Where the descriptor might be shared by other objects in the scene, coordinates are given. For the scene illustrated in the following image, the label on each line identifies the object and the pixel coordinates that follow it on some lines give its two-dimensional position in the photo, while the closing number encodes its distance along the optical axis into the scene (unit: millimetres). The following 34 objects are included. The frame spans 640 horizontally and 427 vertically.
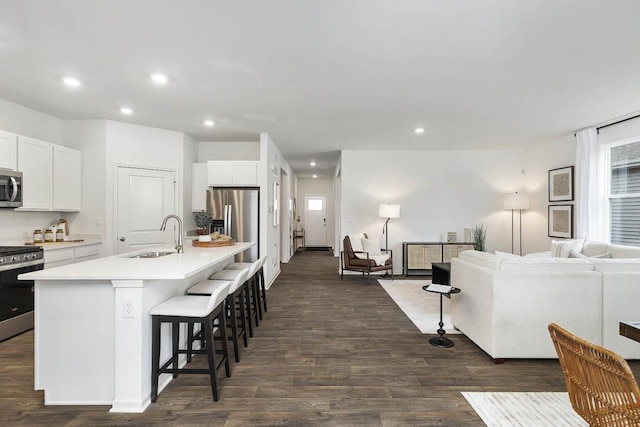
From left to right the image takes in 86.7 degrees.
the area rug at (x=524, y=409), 2100
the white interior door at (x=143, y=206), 5098
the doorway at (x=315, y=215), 12430
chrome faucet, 3355
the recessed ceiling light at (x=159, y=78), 3311
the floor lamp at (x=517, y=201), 6621
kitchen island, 2273
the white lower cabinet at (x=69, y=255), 3943
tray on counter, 3790
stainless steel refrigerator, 5605
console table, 6836
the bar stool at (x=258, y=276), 3977
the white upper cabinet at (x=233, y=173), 5742
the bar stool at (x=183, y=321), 2305
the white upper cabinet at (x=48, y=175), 4070
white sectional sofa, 2865
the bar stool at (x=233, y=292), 2916
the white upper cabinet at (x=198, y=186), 6051
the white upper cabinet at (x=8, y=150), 3760
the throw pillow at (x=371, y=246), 6648
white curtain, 5176
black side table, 3319
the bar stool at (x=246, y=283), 3514
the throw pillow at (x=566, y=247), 4578
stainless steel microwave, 3639
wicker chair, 1188
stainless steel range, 3385
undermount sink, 3332
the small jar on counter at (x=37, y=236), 4402
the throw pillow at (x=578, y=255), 4009
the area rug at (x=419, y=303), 3928
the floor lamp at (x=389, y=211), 6672
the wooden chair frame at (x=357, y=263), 6332
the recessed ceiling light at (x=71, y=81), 3450
